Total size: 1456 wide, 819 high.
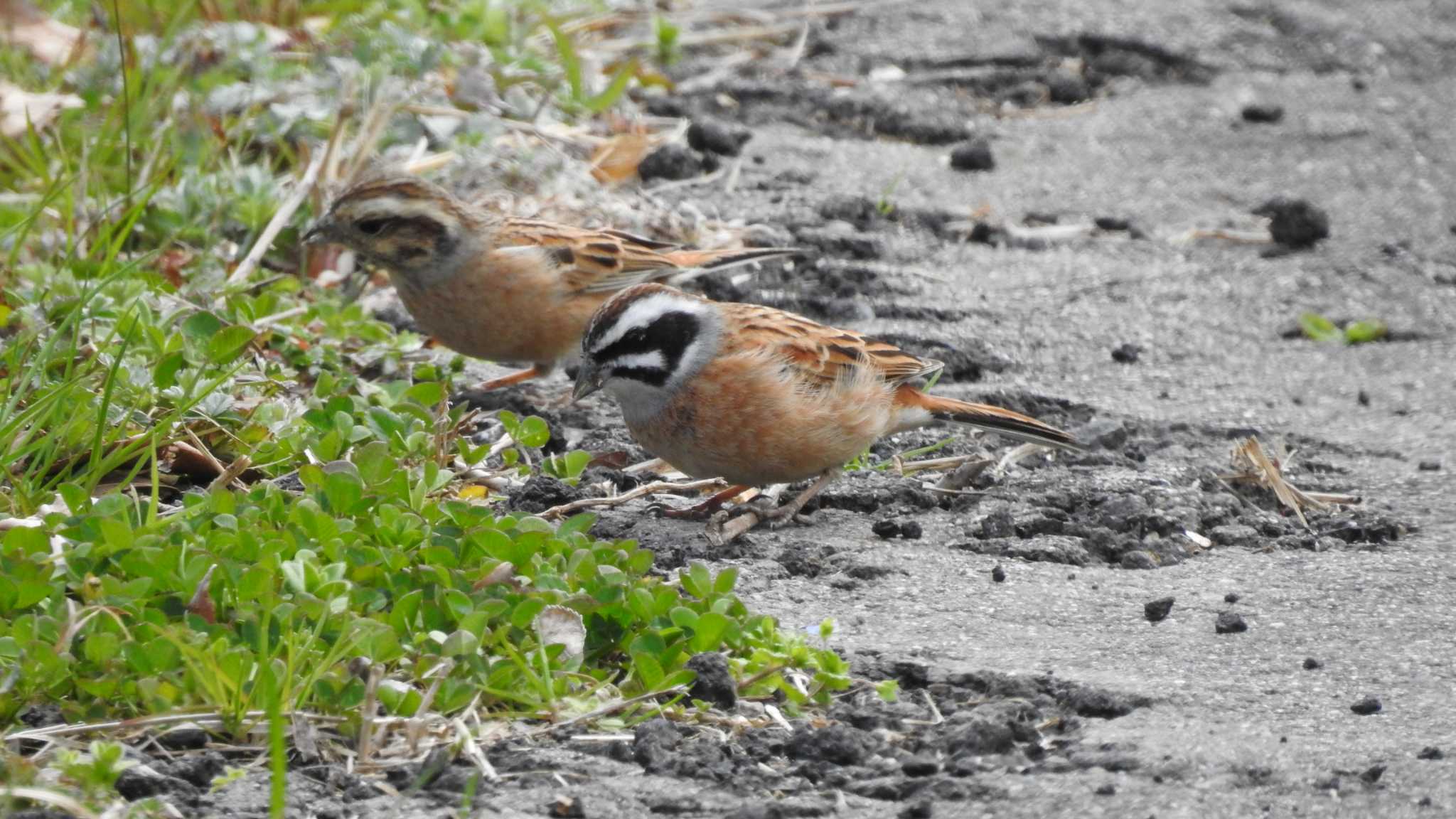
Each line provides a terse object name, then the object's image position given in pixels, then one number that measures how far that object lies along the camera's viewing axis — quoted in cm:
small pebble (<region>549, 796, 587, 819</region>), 760
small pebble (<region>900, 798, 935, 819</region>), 763
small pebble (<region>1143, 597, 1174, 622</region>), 995
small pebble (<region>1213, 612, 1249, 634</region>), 976
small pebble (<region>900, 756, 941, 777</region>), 804
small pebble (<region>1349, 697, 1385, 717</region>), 868
